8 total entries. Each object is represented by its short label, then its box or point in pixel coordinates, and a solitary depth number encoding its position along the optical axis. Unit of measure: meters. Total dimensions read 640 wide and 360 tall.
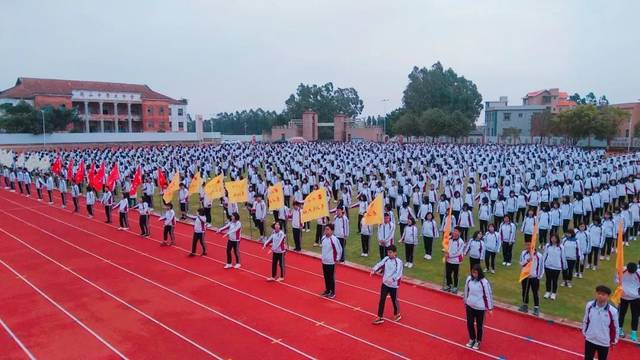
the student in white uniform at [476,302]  6.66
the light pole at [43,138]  44.72
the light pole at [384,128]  65.90
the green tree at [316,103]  76.88
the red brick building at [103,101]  51.09
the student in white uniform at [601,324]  5.64
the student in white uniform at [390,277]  7.69
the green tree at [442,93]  60.44
